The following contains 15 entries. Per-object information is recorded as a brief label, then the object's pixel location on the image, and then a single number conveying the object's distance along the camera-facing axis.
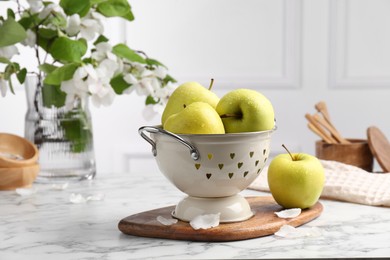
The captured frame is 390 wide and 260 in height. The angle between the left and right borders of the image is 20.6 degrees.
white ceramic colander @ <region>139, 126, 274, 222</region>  1.36
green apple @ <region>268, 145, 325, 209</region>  1.47
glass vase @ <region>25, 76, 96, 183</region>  1.78
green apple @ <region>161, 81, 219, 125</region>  1.41
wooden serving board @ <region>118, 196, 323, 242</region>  1.36
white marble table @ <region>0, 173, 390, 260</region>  1.31
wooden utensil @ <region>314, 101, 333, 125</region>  2.02
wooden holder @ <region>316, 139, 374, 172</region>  1.92
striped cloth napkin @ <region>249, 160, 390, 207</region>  1.60
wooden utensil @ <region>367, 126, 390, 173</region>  1.89
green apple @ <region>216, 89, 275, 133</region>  1.38
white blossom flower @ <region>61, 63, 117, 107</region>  1.66
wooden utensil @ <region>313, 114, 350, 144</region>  1.95
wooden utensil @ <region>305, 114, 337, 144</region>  1.95
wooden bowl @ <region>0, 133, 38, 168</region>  1.76
